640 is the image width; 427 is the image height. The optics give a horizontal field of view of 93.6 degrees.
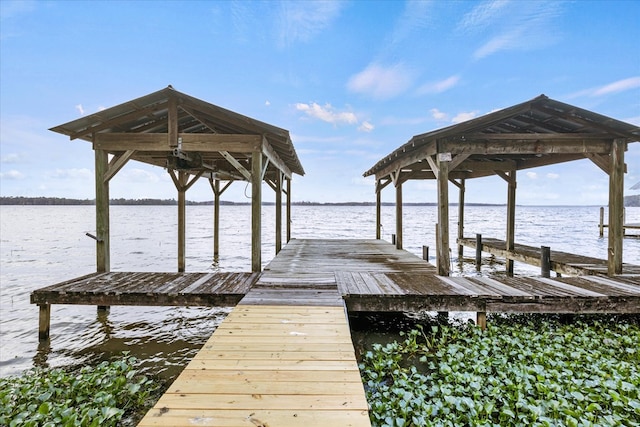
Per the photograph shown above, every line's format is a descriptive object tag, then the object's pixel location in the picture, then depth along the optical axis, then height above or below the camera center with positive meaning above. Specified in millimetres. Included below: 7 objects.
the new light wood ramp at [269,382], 1825 -1320
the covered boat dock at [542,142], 6297 +1442
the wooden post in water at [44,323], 5644 -2280
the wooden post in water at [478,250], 12375 -1811
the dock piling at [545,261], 7711 -1399
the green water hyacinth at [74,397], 2865 -2150
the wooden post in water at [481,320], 5098 -1923
